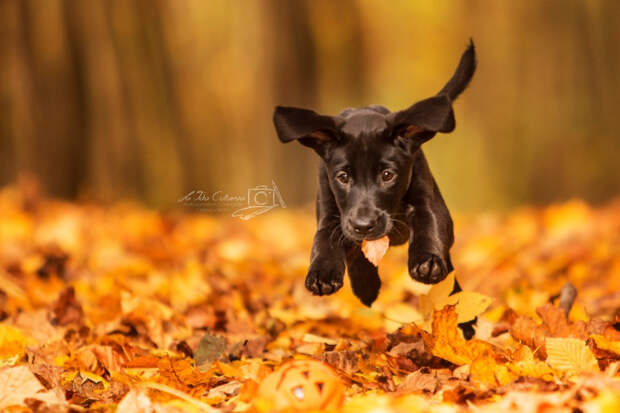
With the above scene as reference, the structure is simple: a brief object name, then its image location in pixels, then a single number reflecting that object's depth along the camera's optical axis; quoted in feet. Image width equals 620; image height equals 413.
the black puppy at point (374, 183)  15.85
